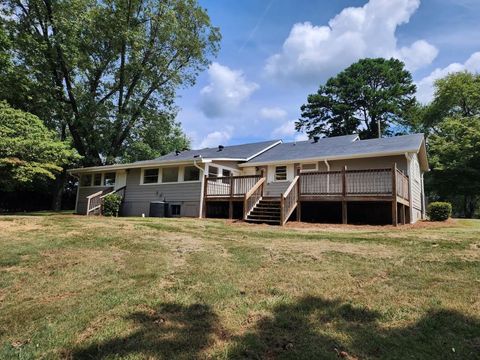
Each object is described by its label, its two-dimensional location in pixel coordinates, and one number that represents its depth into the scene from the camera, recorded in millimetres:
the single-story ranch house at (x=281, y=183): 13242
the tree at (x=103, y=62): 23094
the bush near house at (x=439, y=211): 15148
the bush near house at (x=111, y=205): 18250
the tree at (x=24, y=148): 15906
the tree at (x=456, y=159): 26047
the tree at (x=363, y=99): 37969
